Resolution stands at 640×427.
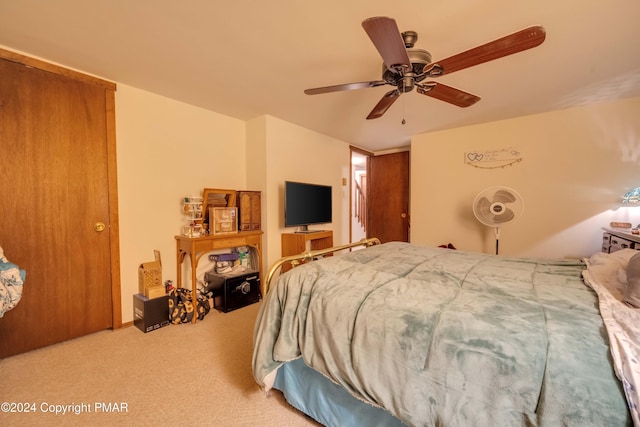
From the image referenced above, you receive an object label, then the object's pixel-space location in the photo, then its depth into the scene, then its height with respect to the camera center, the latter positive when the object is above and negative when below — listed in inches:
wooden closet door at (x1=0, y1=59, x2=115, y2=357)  73.5 +2.2
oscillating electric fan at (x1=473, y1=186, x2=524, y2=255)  107.4 +0.3
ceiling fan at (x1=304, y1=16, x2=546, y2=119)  47.0 +32.6
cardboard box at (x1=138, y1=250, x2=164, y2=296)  93.6 -24.4
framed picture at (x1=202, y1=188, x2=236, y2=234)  108.6 +4.4
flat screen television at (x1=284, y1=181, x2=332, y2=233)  127.5 +2.0
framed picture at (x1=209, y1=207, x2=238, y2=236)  106.3 -4.8
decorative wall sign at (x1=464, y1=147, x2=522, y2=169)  128.0 +25.7
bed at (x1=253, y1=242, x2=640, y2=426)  29.3 -19.5
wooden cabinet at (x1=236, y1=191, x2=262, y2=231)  116.9 -0.4
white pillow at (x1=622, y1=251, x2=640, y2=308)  40.5 -13.3
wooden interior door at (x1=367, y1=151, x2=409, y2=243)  184.9 +8.3
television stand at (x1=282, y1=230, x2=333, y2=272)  127.3 -16.6
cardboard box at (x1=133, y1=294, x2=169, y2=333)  90.0 -37.2
